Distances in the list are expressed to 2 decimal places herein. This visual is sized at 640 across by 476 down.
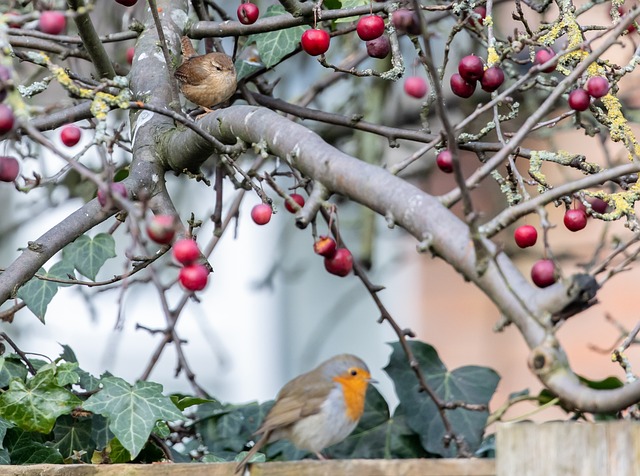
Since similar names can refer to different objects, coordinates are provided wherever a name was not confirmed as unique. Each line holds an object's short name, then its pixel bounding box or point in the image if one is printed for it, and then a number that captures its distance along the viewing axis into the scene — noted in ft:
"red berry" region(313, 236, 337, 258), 13.18
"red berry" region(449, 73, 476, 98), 13.89
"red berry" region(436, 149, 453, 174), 13.79
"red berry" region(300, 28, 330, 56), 13.96
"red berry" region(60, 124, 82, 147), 13.91
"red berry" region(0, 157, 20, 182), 13.06
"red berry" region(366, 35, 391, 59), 14.11
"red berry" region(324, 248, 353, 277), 13.29
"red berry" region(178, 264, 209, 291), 13.07
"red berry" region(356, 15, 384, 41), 13.90
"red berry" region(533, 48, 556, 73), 13.85
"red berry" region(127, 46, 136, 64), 15.33
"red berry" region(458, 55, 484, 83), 13.80
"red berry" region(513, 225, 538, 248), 13.55
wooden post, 12.74
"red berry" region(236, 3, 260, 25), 14.13
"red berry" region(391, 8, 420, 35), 12.81
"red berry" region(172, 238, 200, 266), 13.01
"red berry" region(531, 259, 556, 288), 13.01
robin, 14.03
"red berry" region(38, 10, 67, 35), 12.83
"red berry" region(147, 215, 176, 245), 12.63
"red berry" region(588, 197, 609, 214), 13.99
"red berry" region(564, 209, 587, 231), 13.68
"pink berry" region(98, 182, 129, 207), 13.18
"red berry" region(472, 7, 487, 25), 14.50
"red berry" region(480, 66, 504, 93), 13.77
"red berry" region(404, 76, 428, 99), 14.27
